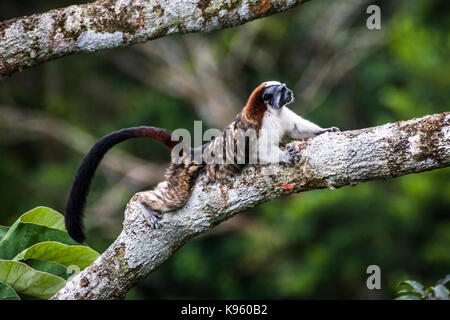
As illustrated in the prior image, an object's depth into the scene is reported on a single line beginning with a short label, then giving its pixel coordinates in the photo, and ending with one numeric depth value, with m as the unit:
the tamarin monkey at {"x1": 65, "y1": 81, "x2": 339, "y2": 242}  3.53
